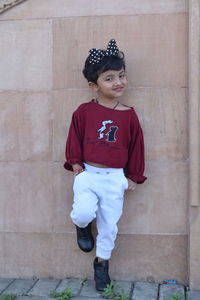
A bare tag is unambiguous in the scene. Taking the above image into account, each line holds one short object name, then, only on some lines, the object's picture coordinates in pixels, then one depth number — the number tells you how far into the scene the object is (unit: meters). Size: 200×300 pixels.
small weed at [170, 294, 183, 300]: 3.34
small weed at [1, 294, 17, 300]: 3.39
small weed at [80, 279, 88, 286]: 3.70
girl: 3.48
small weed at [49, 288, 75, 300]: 3.38
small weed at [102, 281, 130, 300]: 3.36
